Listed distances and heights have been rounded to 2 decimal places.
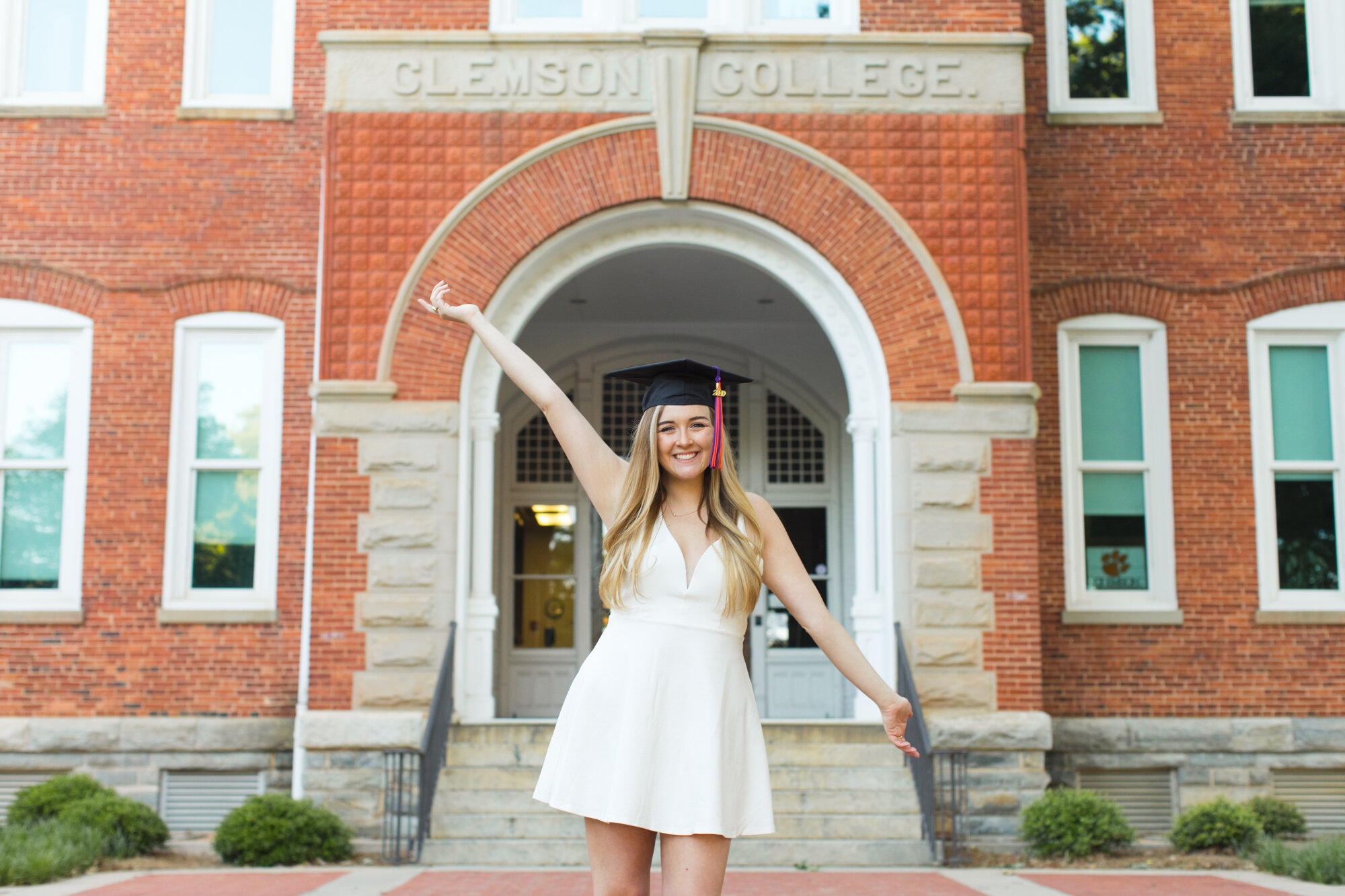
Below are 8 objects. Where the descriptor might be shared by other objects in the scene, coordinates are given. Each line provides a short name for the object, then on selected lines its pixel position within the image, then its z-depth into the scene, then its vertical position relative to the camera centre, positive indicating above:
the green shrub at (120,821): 8.91 -1.77
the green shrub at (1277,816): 9.95 -1.87
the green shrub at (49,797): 9.34 -1.66
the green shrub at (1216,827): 9.17 -1.82
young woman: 3.05 -0.17
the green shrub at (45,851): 7.71 -1.79
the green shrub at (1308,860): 7.97 -1.85
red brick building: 9.81 +2.14
